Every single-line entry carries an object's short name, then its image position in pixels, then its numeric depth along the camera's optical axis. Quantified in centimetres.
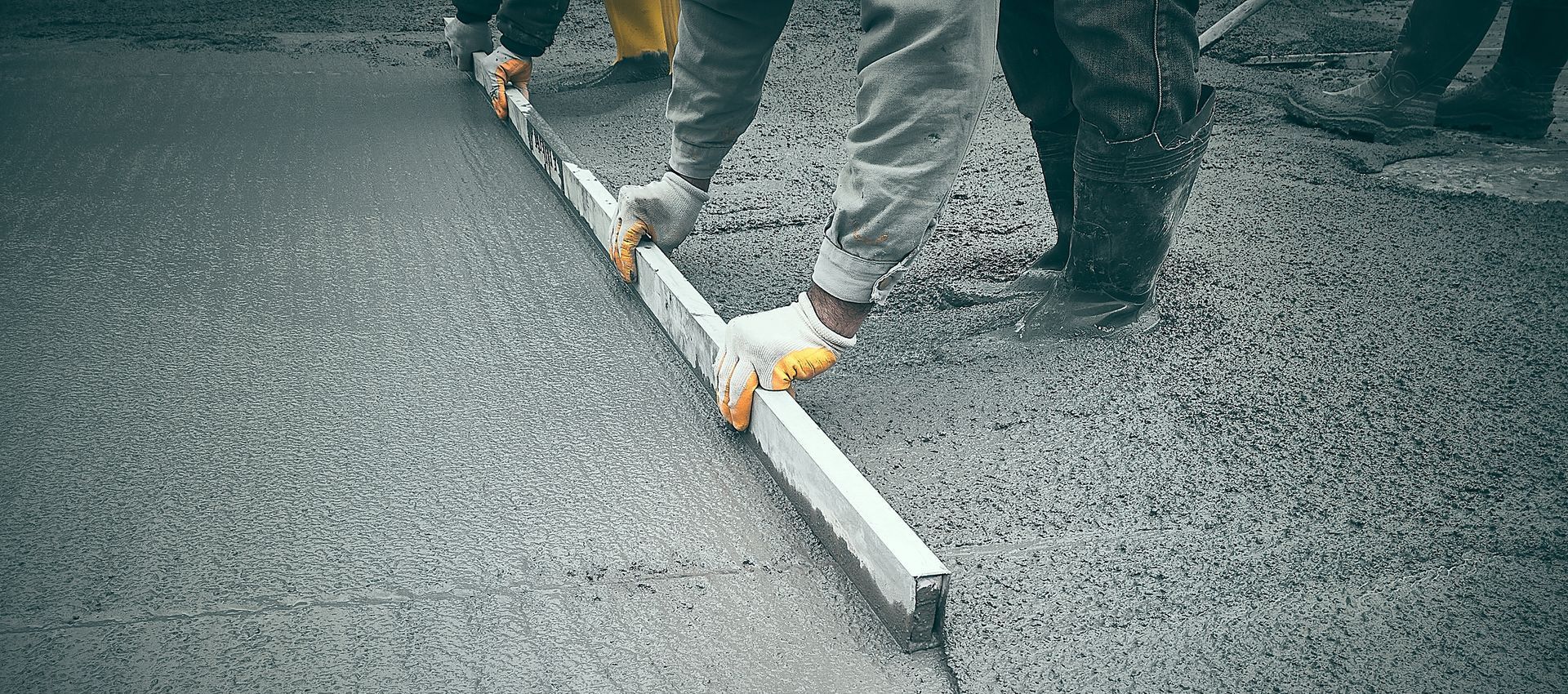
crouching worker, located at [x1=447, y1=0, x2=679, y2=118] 311
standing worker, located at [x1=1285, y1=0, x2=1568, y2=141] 294
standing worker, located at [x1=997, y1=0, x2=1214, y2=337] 157
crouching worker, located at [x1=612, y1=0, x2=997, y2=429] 135
